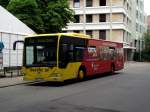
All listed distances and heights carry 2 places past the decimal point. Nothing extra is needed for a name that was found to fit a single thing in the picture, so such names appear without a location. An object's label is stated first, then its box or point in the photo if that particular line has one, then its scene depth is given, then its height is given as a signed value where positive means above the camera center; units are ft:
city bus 37.04 -0.05
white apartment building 130.09 +23.11
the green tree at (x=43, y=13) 75.50 +15.58
